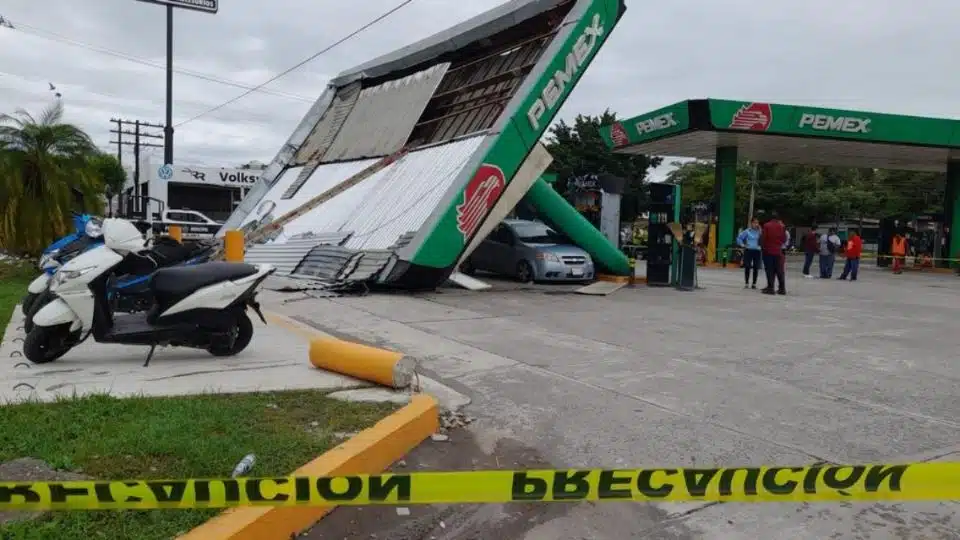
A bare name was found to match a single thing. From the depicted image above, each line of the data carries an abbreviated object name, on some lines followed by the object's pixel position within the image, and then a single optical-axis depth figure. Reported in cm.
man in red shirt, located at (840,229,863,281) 2127
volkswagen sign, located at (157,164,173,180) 2381
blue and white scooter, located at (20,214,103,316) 746
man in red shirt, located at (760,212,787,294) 1559
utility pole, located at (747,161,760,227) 5041
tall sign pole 2053
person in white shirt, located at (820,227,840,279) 2209
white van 2438
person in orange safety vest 2759
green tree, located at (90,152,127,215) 6266
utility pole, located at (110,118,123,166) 5934
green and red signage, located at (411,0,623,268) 1351
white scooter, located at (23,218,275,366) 638
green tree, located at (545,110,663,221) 5147
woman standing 1794
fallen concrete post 583
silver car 1700
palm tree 1486
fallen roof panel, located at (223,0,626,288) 1380
